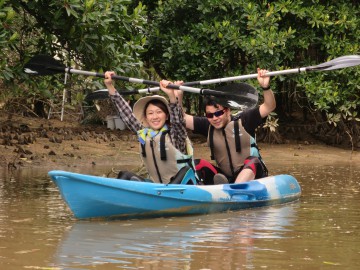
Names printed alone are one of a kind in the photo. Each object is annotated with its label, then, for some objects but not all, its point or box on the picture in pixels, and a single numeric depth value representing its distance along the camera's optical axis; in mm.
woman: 16844
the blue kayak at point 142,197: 15527
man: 18347
